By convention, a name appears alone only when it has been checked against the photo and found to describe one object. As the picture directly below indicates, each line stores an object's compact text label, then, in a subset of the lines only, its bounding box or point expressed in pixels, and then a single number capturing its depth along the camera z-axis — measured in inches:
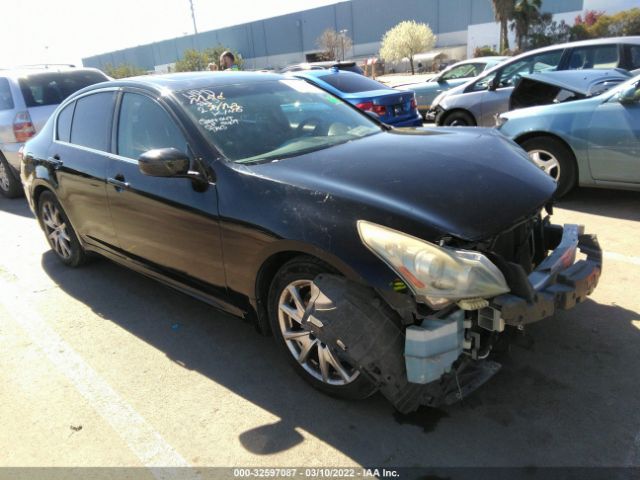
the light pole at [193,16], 2295.2
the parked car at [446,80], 467.8
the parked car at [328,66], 463.1
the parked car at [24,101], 298.0
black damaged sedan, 89.1
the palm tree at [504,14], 1872.5
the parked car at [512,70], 270.2
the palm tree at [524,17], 1887.3
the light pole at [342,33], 2700.1
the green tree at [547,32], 1902.1
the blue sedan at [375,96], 332.2
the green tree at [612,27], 1588.1
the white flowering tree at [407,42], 2433.6
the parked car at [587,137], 194.9
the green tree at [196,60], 2210.9
